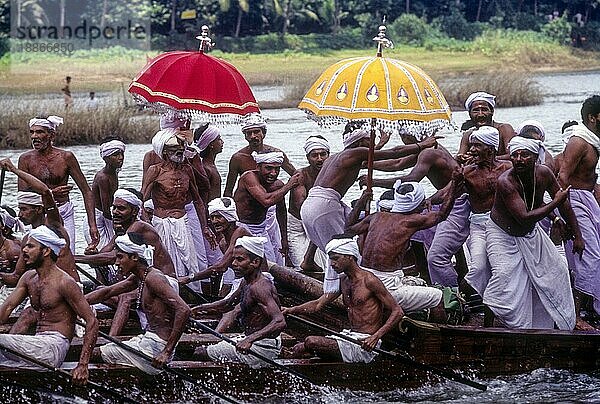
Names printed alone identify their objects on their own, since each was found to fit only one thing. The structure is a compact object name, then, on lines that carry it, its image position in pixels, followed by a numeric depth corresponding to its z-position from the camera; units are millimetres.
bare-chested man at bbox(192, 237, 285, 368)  12257
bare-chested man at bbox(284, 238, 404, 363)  12371
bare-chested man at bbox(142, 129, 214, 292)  15150
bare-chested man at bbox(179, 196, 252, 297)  13794
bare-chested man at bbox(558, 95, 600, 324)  14489
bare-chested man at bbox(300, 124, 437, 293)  15047
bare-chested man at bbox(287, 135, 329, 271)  16164
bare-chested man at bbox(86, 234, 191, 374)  11812
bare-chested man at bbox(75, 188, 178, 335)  12598
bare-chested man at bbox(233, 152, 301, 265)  15252
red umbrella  15252
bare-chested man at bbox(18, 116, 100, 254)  15366
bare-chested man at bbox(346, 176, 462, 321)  13020
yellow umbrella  13601
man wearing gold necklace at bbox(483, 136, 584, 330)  13373
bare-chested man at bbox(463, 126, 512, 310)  13954
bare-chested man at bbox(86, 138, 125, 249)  15606
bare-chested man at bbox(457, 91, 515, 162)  15321
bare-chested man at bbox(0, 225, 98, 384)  11431
